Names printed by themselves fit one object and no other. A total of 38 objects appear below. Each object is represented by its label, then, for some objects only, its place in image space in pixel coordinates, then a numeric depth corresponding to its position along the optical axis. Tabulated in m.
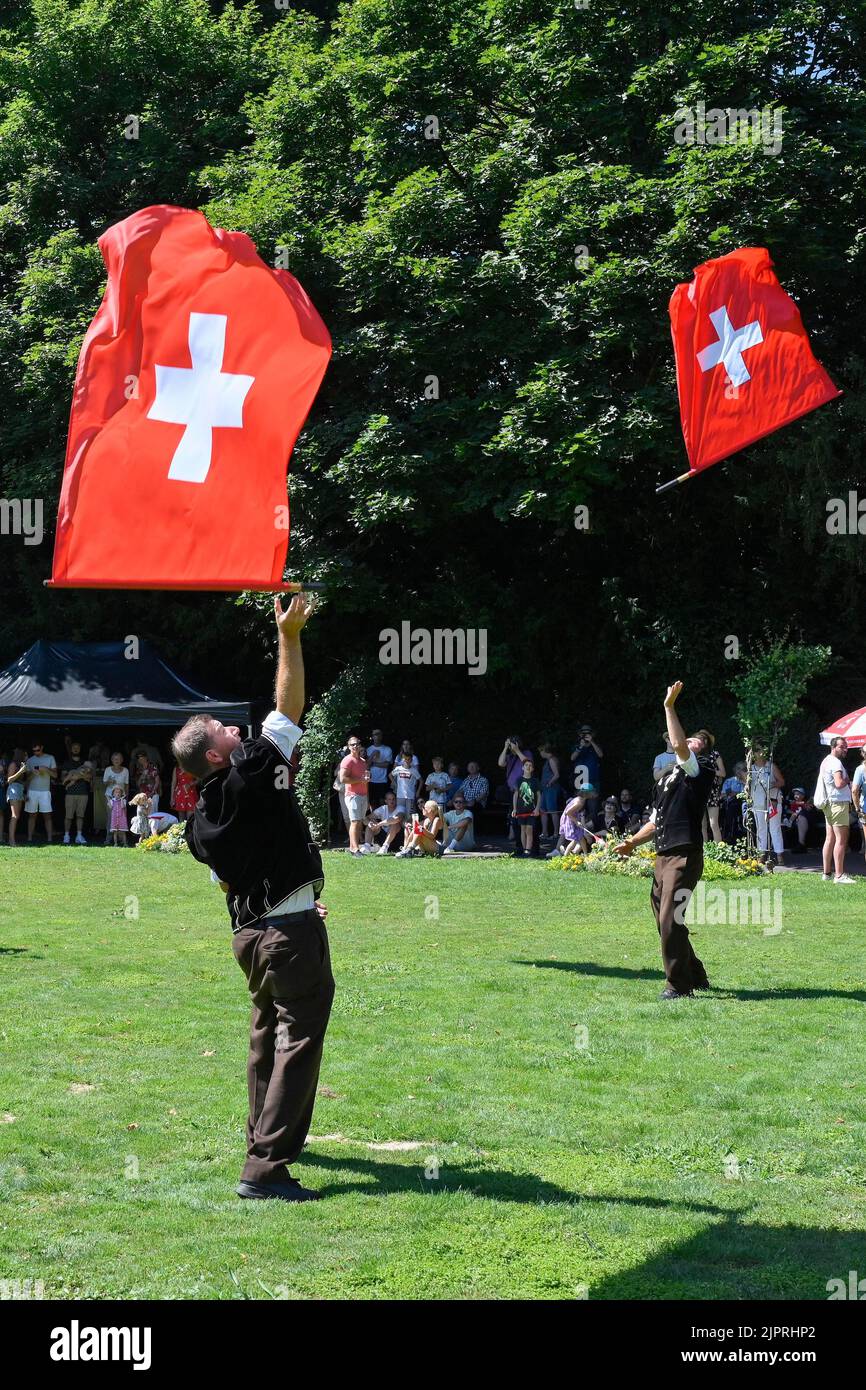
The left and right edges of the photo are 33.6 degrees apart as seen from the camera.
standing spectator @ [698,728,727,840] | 23.44
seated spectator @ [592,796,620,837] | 24.38
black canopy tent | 28.48
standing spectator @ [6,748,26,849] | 27.95
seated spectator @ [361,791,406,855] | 25.41
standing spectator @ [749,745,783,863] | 22.84
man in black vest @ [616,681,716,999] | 11.42
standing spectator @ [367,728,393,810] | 27.59
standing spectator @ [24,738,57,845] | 28.03
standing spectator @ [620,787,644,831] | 24.80
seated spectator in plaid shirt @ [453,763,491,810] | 27.72
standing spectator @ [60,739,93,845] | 28.67
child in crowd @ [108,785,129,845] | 27.42
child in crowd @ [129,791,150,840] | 26.69
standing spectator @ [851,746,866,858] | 20.80
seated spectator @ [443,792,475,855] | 25.86
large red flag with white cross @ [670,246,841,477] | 14.09
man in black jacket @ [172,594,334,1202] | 6.44
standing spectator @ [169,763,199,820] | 27.72
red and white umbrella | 21.89
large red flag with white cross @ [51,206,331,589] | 7.71
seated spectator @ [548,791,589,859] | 24.02
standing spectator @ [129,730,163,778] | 29.70
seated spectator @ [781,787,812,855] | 25.97
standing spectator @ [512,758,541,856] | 25.27
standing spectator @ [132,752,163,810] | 28.19
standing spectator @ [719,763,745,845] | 24.48
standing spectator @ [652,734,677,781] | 23.86
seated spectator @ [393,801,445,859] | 25.02
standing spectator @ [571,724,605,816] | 26.31
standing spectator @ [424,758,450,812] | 26.77
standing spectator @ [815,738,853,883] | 20.53
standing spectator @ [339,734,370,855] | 25.31
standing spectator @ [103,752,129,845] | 27.44
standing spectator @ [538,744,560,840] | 26.31
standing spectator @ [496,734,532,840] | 27.06
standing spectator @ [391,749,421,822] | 26.27
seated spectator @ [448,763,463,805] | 27.52
